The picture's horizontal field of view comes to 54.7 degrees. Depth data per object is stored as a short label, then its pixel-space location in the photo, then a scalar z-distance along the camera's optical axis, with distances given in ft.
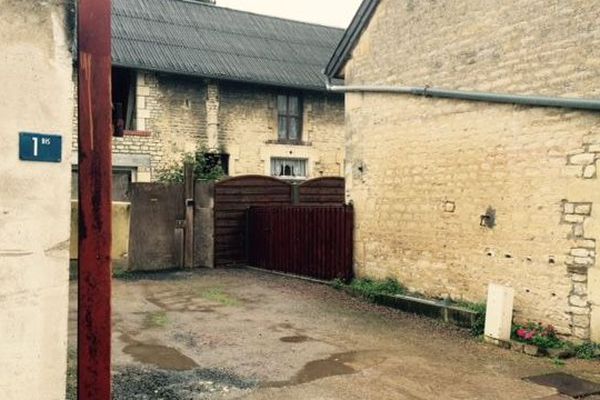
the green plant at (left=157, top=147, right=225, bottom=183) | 56.03
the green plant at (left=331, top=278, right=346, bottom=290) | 35.88
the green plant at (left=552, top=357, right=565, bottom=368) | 21.36
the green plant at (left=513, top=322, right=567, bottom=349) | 23.33
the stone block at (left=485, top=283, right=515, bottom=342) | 24.09
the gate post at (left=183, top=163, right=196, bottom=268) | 44.06
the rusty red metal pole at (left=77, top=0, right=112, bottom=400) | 10.98
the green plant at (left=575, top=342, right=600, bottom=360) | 21.93
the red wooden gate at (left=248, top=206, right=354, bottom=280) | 36.70
